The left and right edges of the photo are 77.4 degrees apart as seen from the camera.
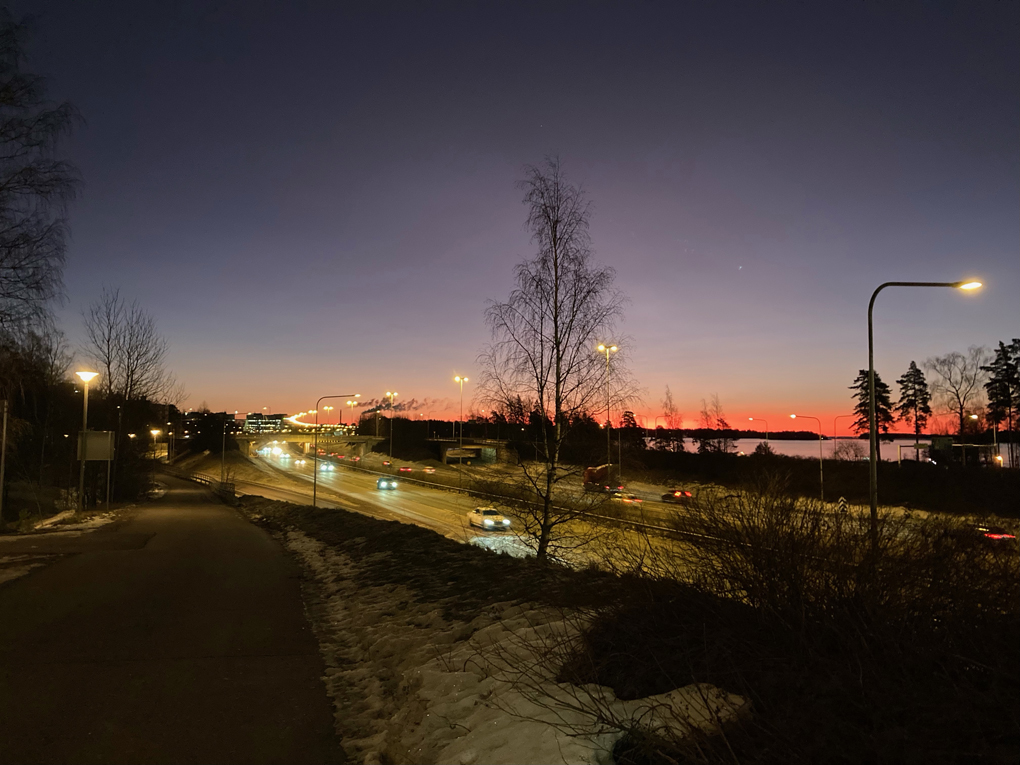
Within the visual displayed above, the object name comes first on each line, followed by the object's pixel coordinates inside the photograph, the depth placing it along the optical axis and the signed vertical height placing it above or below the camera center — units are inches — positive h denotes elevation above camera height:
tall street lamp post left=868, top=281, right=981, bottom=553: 548.7 +35.3
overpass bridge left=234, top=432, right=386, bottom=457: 4172.7 -96.7
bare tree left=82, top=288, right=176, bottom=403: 1311.5 +110.2
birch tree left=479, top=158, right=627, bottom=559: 502.0 +21.2
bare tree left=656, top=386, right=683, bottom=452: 3408.0 -47.1
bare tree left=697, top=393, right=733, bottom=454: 2803.2 -68.5
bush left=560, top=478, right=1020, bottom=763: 127.8 -53.5
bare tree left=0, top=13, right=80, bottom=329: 539.5 +201.9
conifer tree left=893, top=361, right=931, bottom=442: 3284.9 +148.6
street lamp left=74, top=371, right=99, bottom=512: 958.4 -11.5
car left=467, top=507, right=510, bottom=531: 1218.6 -178.1
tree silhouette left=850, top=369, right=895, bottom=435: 3122.5 +116.4
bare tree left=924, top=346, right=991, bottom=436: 2674.7 +105.4
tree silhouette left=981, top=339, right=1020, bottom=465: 2630.4 +184.8
